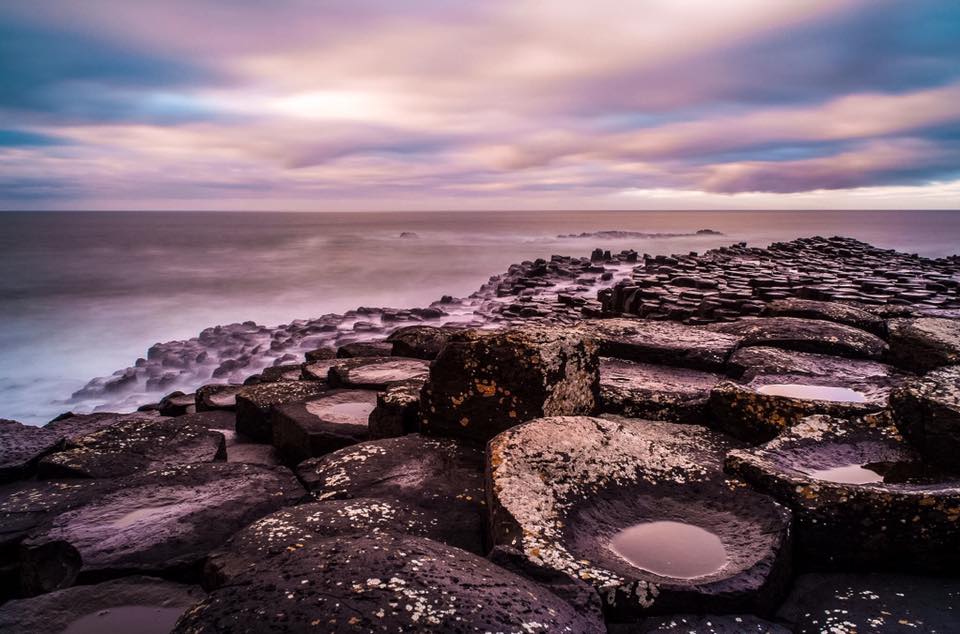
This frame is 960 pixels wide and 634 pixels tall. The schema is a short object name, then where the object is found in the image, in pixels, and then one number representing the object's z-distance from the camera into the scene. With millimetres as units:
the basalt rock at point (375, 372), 4680
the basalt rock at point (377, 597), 1406
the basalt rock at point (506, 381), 3033
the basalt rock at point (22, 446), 3461
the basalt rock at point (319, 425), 3648
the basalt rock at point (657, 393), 3324
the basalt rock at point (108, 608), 1917
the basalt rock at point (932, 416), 2365
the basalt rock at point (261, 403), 4297
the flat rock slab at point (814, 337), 4309
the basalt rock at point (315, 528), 1988
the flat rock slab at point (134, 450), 3322
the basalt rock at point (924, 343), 3607
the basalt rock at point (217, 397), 5242
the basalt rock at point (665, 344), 4246
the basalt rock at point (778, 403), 2922
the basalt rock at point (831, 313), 5219
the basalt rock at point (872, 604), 1727
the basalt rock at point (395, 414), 3516
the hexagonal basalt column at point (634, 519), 1784
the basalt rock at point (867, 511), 1913
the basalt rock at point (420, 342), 5613
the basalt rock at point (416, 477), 2557
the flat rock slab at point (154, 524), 2322
